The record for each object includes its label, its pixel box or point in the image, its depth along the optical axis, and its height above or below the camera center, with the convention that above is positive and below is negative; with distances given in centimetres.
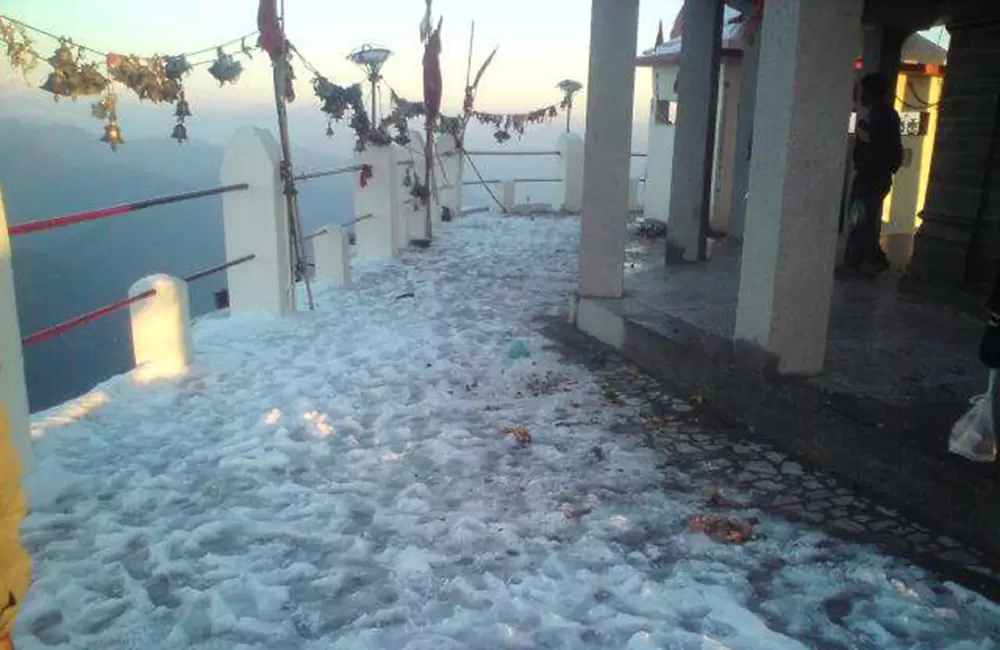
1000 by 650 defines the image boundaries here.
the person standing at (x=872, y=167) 773 -19
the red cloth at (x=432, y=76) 1184 +107
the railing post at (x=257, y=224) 721 -79
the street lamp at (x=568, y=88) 1780 +131
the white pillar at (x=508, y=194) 1858 -120
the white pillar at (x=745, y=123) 1032 +33
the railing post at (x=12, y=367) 392 -119
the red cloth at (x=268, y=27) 721 +107
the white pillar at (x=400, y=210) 1164 -108
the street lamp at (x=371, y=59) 1092 +119
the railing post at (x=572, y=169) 1783 -57
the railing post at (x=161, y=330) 577 -144
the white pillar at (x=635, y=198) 1858 -128
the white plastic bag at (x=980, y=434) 367 -136
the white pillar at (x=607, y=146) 656 +0
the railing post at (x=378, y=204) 1120 -90
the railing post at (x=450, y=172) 1580 -61
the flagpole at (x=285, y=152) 748 -10
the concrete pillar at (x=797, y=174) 445 -16
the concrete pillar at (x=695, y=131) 852 +18
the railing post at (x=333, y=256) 930 -138
